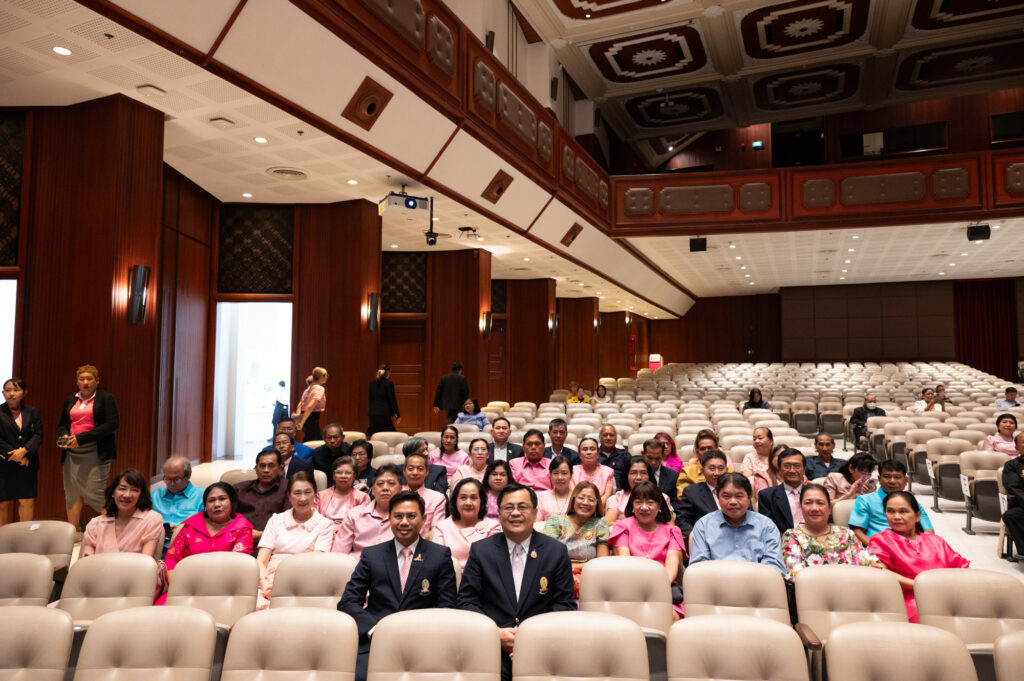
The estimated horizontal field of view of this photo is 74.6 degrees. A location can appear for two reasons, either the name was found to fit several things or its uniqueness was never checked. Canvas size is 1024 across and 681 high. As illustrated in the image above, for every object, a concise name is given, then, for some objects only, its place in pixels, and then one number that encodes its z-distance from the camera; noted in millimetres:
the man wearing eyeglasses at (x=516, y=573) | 3100
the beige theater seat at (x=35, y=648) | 2459
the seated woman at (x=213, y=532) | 3848
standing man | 9812
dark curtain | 20828
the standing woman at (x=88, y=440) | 5176
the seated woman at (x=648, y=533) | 3928
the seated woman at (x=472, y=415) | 8742
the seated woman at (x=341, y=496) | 4754
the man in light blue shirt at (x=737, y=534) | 3693
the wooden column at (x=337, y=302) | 8672
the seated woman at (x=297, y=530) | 3986
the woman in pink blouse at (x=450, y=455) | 6301
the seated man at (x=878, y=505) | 4301
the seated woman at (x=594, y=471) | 5375
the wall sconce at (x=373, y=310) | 8789
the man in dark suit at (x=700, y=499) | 4582
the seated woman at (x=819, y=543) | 3691
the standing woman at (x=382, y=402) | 8461
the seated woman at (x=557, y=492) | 4812
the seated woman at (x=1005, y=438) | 7238
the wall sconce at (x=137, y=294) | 5582
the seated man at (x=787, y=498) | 4555
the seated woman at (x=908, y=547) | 3559
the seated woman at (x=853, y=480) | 4973
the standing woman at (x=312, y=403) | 7578
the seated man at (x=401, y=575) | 3127
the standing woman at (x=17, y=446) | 5008
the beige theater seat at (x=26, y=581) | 3141
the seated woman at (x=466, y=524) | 4043
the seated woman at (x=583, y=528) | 4004
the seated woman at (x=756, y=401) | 11414
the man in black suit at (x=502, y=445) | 6578
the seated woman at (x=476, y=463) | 5703
